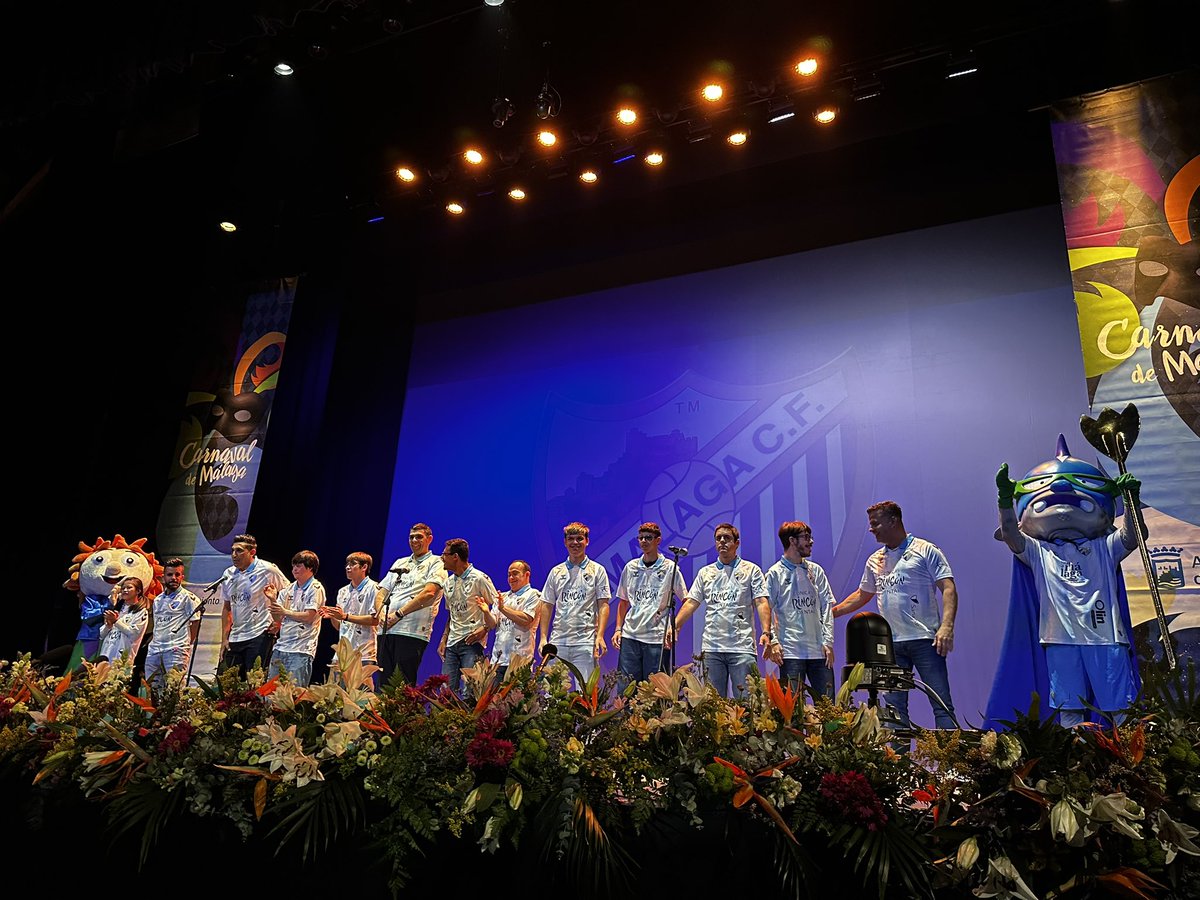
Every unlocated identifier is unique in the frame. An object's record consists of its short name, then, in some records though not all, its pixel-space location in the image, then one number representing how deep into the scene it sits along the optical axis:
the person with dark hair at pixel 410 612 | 6.86
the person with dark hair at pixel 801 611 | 6.07
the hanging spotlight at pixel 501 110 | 7.50
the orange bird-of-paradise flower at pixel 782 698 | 2.00
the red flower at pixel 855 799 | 1.79
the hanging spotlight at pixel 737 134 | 7.71
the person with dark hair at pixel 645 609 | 6.77
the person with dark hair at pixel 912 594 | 5.54
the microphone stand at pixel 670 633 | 5.87
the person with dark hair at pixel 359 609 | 7.01
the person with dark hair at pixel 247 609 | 7.20
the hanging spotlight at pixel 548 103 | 7.35
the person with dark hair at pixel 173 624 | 7.25
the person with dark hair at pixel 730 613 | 6.28
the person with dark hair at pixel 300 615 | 7.08
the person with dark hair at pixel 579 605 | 6.88
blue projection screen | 7.22
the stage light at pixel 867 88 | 7.07
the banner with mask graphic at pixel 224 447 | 9.34
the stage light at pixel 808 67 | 7.04
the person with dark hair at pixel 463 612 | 6.95
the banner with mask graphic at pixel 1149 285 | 5.61
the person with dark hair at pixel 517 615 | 7.18
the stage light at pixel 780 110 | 7.43
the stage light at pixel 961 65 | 6.79
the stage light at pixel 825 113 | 7.36
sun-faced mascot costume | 7.51
